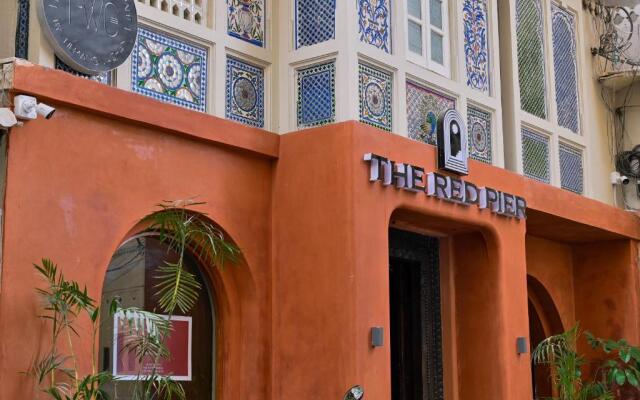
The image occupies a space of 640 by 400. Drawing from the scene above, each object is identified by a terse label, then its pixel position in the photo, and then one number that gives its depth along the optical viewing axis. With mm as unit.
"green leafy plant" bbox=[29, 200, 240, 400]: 7297
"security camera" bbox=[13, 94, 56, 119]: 7355
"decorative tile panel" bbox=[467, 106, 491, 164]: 11234
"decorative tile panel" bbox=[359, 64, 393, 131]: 9648
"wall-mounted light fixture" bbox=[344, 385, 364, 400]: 8539
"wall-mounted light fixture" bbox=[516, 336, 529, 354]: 11070
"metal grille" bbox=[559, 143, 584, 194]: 13195
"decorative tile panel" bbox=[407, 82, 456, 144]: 10336
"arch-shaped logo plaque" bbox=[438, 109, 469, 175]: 10250
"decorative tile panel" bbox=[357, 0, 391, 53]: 9773
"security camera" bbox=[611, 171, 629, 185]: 14273
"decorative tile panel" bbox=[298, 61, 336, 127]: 9477
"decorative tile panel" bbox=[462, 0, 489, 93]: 11344
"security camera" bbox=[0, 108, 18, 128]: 7250
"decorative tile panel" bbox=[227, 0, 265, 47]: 9633
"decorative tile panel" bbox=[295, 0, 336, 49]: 9633
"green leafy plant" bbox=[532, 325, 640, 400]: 11359
